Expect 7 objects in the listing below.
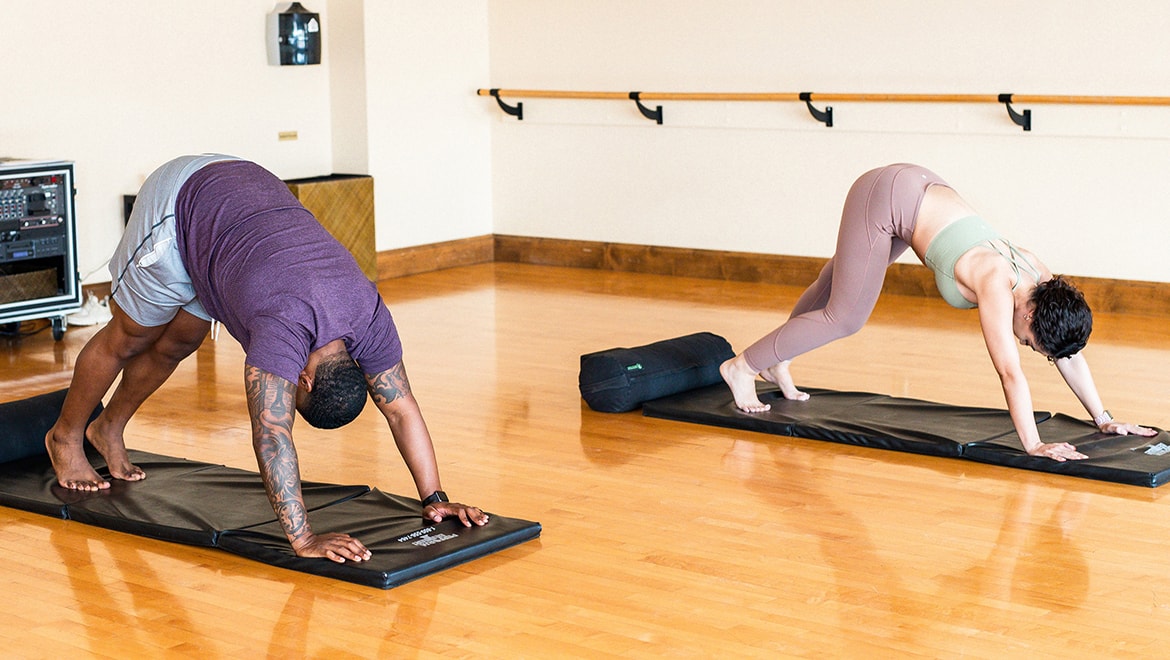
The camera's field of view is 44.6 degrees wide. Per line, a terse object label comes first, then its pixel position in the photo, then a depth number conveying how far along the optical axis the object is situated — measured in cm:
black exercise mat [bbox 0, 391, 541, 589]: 294
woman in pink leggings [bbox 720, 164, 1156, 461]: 356
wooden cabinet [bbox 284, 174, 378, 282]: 664
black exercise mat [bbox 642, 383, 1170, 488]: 364
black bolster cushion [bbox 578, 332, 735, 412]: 439
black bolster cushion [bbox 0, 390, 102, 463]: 367
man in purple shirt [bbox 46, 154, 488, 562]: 284
